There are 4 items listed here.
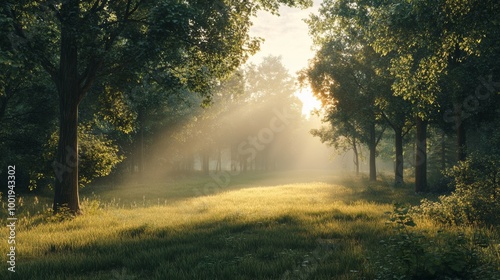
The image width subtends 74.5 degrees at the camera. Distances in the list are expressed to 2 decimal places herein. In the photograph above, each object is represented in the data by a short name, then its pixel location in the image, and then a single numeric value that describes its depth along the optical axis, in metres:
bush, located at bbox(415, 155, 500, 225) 9.62
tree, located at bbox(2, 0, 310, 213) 10.45
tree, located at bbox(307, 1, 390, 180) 24.17
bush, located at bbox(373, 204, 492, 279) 4.92
